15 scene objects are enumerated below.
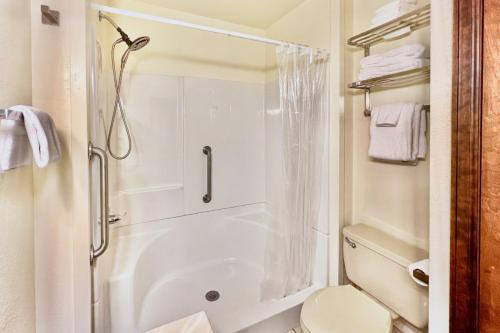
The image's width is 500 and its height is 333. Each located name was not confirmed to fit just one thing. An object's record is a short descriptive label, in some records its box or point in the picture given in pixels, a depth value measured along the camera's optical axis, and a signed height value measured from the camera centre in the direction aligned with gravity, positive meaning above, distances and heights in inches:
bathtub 54.1 -34.8
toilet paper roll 37.7 -17.4
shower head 57.9 +29.9
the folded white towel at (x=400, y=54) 45.6 +21.2
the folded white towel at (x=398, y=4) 47.3 +31.3
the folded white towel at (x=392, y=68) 45.4 +18.9
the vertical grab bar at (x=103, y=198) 37.1 -6.2
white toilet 46.3 -28.8
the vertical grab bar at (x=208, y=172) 86.2 -3.9
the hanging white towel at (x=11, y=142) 21.7 +2.0
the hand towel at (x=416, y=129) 46.9 +6.0
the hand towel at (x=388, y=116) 48.8 +9.4
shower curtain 64.1 -2.6
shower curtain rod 47.1 +30.4
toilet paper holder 36.9 -18.2
